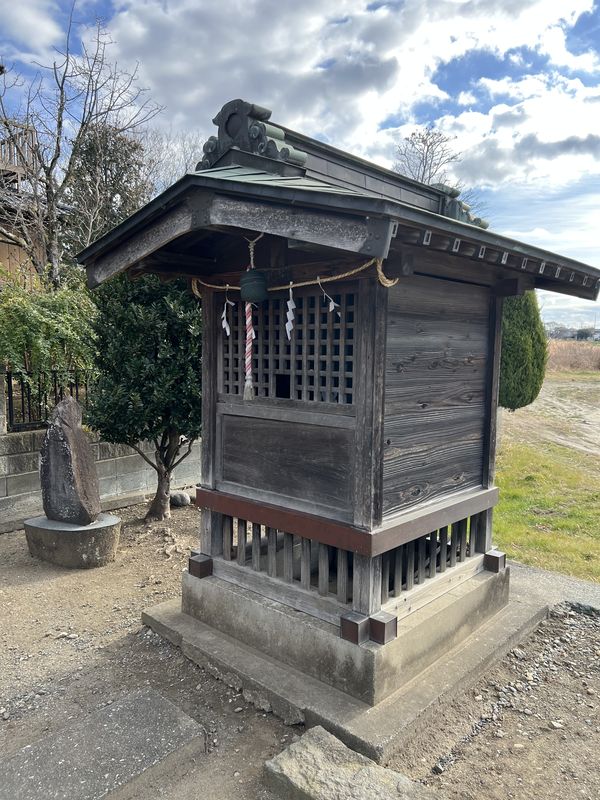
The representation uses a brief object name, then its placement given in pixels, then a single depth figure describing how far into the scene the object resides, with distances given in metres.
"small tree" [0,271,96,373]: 6.70
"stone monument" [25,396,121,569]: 5.43
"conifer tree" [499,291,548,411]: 10.28
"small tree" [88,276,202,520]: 6.01
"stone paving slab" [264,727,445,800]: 2.34
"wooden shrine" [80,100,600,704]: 2.99
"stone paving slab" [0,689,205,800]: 2.46
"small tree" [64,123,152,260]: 13.53
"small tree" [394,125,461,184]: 17.27
